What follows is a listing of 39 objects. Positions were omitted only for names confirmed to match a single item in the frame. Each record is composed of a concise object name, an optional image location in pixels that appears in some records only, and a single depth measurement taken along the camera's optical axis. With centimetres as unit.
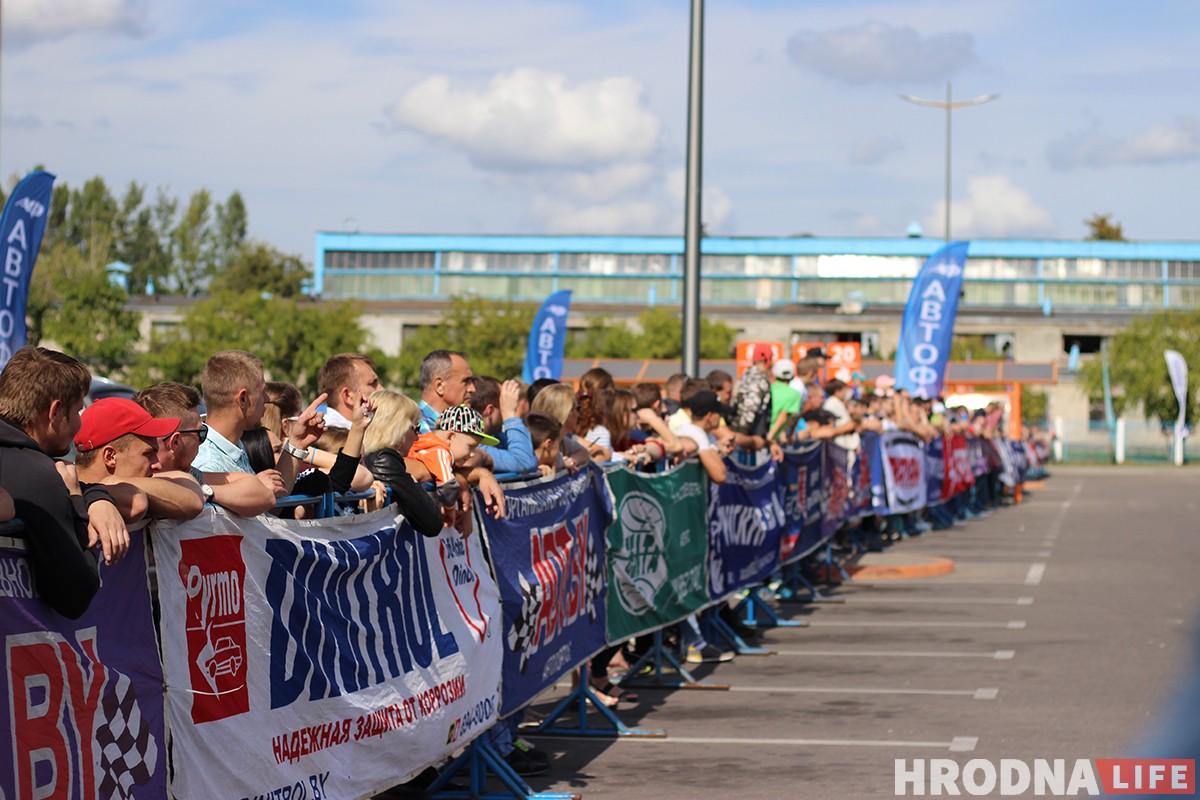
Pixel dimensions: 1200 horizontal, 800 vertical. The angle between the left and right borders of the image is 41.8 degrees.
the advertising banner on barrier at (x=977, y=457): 3275
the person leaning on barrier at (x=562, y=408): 966
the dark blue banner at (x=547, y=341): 3594
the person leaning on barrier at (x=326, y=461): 641
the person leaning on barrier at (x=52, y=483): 409
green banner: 1026
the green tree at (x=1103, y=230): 13350
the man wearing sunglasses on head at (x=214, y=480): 508
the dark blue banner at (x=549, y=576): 806
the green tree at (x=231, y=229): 12144
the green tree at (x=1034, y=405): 9600
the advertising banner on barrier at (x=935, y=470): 2645
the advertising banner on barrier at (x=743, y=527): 1255
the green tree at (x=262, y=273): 11344
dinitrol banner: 488
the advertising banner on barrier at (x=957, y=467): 2877
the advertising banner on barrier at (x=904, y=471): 2273
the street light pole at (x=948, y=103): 5918
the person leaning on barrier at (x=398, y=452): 661
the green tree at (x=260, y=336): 6175
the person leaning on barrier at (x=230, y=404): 616
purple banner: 400
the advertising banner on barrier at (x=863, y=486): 2012
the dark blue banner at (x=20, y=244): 1493
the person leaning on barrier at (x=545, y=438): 923
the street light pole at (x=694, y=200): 1658
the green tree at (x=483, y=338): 7938
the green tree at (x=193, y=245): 11738
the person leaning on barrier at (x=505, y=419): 883
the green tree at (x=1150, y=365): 8519
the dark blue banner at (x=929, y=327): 2911
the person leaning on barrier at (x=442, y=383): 859
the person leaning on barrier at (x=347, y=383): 729
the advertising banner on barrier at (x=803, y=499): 1548
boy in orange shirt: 742
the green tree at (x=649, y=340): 8956
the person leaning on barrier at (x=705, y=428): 1222
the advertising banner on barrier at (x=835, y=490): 1792
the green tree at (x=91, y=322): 5312
